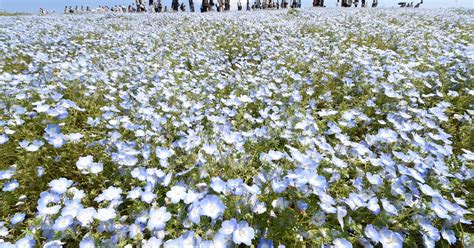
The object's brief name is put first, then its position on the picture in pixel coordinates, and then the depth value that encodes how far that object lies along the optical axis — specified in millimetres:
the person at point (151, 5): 18223
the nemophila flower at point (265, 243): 287
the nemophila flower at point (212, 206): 285
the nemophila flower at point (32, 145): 412
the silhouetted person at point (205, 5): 18103
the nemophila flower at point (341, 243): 284
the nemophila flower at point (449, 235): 318
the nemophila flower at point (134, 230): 302
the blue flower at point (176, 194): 322
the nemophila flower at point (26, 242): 287
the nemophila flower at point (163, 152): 392
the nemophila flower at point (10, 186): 378
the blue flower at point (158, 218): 298
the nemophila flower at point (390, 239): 295
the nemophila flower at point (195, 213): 290
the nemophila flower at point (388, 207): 312
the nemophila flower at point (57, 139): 417
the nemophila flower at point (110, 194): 334
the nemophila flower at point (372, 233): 298
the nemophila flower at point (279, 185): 303
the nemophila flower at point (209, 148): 387
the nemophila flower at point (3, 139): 432
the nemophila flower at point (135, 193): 334
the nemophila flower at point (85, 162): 382
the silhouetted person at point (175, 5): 19878
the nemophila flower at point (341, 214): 305
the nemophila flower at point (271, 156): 344
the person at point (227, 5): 19991
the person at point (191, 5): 18020
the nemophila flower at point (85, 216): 292
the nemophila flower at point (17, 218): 331
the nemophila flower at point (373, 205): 310
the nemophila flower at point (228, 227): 271
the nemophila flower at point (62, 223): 286
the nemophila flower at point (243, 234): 266
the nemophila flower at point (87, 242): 277
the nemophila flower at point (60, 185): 334
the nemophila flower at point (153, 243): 285
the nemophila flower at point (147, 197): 323
